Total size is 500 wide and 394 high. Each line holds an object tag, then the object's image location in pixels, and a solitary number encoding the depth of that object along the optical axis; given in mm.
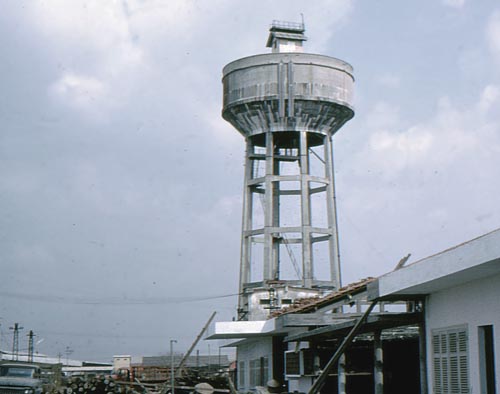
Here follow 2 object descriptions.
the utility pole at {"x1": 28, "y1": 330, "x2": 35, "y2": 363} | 98262
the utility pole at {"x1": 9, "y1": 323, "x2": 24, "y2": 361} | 98681
